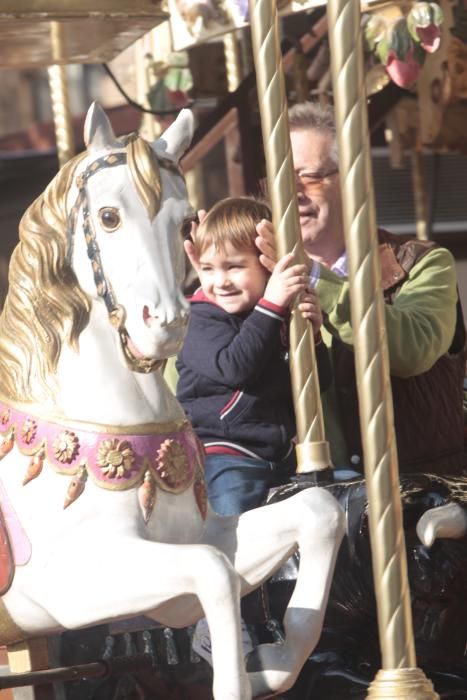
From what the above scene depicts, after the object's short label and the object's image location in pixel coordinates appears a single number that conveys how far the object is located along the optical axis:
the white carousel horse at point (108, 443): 5.80
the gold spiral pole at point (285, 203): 6.55
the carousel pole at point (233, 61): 11.95
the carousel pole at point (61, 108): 9.28
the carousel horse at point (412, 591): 6.76
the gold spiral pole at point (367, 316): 6.23
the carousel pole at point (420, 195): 13.13
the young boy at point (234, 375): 6.89
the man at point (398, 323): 7.45
